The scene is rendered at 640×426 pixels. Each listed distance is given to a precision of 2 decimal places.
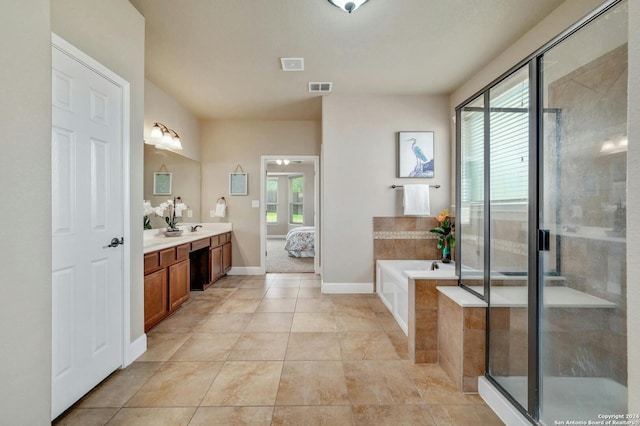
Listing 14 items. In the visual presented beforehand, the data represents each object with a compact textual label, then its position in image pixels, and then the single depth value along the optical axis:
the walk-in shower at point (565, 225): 1.17
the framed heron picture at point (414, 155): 3.78
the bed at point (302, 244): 6.36
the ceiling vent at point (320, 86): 3.41
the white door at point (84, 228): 1.53
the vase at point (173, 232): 3.51
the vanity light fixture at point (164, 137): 3.33
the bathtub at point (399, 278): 2.10
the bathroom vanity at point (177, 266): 2.59
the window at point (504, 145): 1.50
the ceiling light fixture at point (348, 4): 1.97
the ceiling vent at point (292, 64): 2.84
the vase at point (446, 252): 3.53
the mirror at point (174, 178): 3.38
